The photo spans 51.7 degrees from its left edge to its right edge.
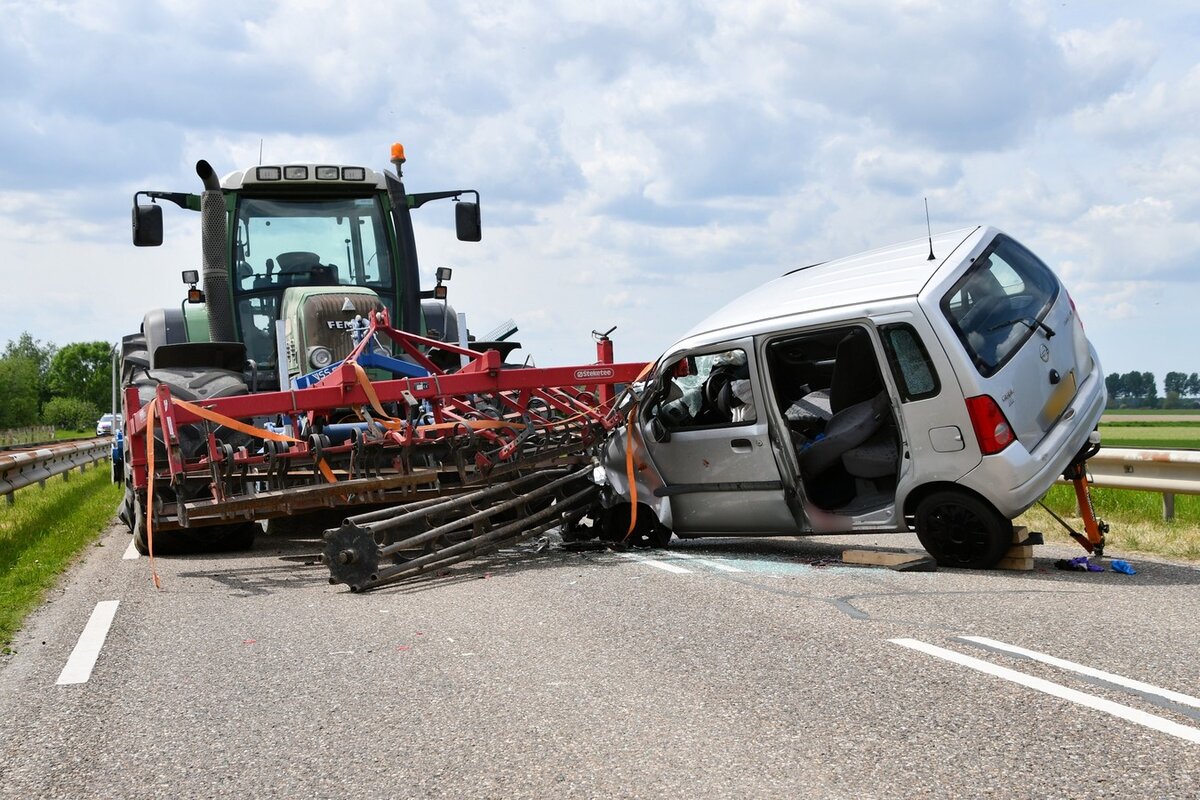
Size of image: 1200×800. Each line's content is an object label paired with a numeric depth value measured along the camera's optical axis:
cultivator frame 9.21
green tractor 11.90
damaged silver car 7.82
